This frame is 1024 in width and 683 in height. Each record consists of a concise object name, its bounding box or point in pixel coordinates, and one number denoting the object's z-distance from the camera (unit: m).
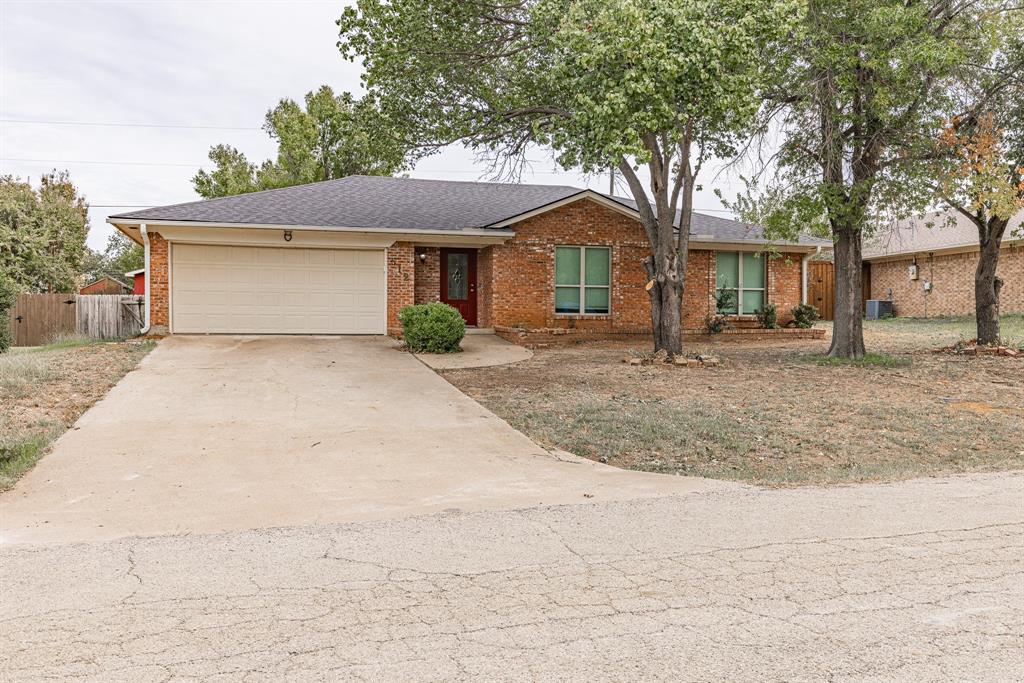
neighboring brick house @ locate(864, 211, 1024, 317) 24.61
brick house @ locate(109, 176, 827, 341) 16.86
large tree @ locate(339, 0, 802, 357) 10.03
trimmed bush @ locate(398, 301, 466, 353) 14.89
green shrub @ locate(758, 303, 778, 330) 20.16
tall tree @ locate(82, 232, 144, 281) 49.66
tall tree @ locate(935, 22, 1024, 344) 12.44
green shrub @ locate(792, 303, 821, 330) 20.59
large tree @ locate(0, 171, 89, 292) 25.92
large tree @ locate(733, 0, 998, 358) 11.79
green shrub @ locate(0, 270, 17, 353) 15.37
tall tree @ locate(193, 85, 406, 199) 34.22
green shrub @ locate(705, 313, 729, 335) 19.46
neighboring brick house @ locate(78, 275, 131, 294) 43.19
